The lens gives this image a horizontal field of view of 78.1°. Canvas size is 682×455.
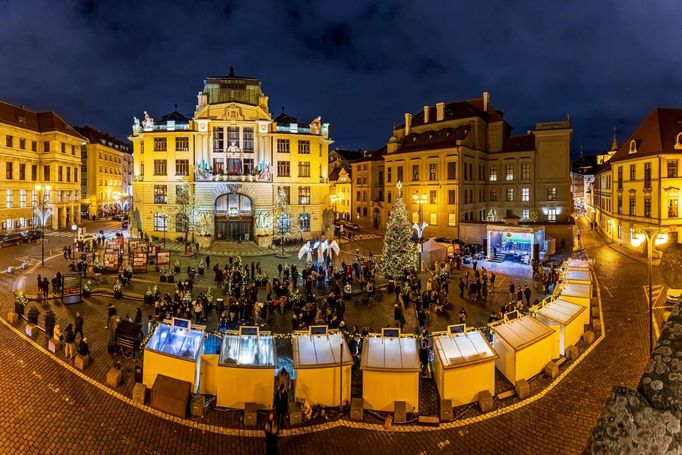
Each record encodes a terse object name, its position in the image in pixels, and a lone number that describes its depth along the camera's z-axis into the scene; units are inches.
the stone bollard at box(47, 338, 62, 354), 629.9
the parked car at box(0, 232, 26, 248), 1650.8
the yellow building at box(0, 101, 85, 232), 1971.0
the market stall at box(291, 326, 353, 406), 493.7
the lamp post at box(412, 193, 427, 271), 1349.7
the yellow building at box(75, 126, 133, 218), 3078.2
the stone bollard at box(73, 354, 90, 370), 575.8
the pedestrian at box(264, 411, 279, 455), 394.0
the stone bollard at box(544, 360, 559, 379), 567.8
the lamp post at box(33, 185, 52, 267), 2056.6
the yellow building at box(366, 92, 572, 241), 1966.0
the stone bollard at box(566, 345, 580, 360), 623.5
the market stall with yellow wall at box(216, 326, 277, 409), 495.8
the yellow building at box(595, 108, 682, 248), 1486.2
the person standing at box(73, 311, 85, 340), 657.6
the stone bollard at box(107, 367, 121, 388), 530.6
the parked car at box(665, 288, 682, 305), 710.5
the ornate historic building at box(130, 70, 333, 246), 1873.8
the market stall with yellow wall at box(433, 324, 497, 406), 497.0
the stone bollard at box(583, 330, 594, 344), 688.4
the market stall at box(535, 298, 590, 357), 634.3
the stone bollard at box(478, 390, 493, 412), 491.5
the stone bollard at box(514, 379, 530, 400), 517.3
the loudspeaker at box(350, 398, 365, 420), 476.2
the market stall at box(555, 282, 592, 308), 748.6
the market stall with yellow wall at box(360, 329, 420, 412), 488.4
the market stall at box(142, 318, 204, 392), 512.1
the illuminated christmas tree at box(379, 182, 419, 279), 1099.7
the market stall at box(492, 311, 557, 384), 546.6
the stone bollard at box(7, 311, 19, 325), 746.8
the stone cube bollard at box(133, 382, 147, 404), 501.4
